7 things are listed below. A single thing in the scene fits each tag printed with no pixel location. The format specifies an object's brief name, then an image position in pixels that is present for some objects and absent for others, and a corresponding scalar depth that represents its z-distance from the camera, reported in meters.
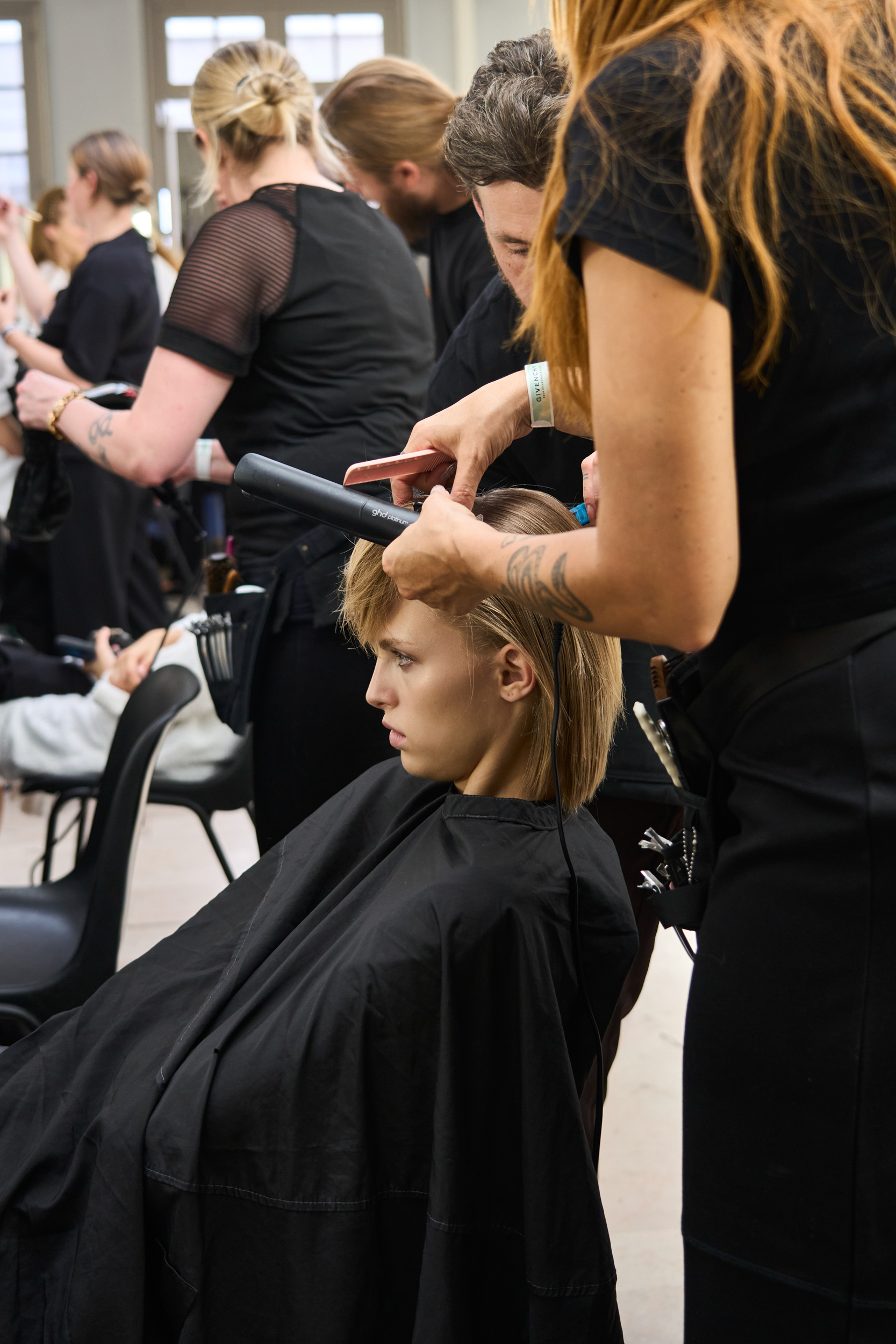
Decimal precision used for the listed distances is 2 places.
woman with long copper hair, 0.68
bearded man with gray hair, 1.17
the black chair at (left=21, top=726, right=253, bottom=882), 2.49
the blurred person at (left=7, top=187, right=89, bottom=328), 4.45
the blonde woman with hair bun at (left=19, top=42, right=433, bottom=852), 1.68
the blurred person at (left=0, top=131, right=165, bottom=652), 3.56
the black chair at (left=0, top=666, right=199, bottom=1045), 1.65
